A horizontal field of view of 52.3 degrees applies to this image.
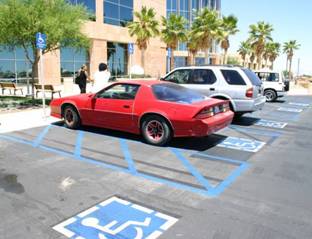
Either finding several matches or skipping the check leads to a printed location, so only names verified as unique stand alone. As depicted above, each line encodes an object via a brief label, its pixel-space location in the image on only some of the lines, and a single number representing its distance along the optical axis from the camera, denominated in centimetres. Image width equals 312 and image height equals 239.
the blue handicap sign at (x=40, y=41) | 1025
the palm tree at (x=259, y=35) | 4516
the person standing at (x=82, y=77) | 1427
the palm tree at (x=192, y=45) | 3396
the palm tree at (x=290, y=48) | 7412
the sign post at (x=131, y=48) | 1700
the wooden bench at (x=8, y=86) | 1649
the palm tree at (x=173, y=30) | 3341
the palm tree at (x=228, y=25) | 3649
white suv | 1767
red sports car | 698
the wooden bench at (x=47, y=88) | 1443
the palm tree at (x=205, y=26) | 3231
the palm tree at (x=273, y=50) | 6880
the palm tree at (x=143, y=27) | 3162
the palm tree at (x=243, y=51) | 7335
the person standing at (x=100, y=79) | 1034
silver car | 991
